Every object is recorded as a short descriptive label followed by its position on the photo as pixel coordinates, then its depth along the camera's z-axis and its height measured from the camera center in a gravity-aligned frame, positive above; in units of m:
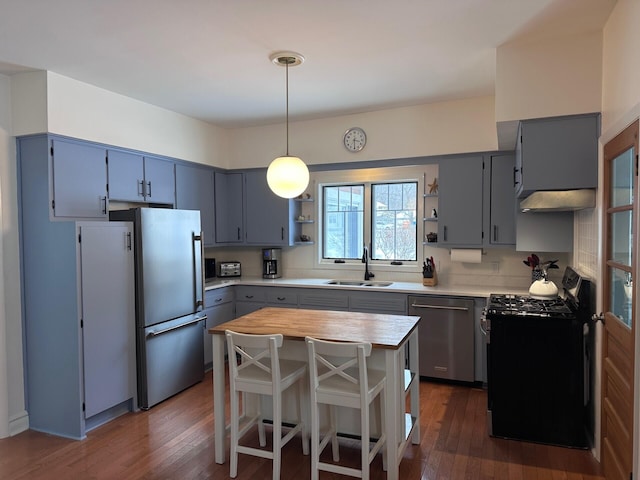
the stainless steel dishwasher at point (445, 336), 3.80 -0.98
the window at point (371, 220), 4.68 +0.10
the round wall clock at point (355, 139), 4.49 +0.96
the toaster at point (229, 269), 4.95 -0.46
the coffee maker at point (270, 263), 5.02 -0.39
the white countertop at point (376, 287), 3.88 -0.58
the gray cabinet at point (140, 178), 3.62 +0.48
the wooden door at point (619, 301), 2.02 -0.40
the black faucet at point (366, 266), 4.73 -0.41
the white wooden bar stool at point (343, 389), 2.24 -0.88
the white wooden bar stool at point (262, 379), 2.40 -0.88
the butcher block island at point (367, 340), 2.33 -0.70
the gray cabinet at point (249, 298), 4.68 -0.76
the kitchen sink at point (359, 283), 4.46 -0.59
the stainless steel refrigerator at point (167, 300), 3.48 -0.61
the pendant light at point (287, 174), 2.82 +0.37
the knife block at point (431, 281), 4.25 -0.53
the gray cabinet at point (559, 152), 2.67 +0.48
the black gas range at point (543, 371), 2.78 -0.97
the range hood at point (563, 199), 2.74 +0.19
